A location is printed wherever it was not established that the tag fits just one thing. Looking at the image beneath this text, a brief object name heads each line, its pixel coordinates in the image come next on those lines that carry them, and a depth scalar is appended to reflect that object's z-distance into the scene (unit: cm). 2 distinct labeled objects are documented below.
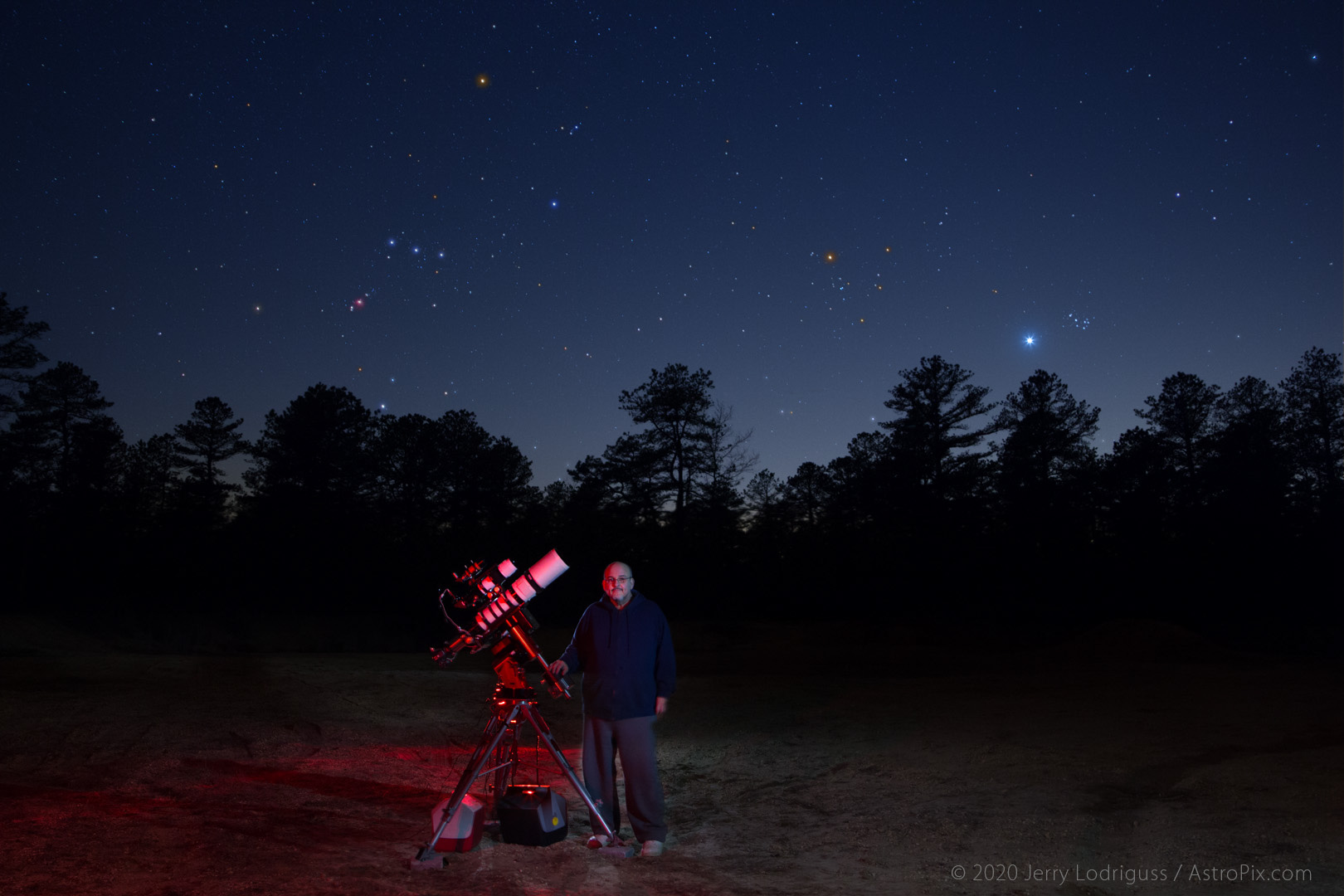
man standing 584
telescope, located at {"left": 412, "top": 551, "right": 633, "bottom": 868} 571
